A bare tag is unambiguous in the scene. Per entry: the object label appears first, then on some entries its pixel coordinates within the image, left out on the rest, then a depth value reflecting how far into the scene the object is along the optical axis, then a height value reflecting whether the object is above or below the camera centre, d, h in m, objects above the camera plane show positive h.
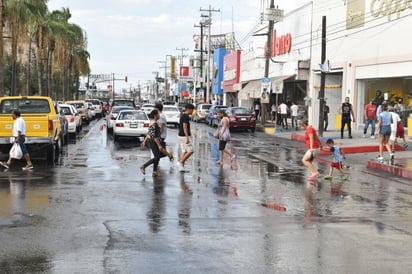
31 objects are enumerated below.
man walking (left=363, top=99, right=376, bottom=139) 25.84 -0.62
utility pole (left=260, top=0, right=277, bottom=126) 38.09 +3.00
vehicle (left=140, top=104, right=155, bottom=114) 46.86 -0.78
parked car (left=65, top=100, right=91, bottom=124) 40.22 -0.89
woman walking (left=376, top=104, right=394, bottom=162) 17.70 -0.75
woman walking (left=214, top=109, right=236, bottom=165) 17.52 -1.02
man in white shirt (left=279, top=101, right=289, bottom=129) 36.59 -0.73
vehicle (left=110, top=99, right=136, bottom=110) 42.86 -0.43
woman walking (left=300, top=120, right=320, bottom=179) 14.10 -1.09
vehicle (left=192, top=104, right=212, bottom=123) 47.79 -1.08
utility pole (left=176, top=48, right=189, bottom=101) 119.51 +4.70
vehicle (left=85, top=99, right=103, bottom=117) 56.83 -1.06
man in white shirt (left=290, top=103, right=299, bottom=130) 36.31 -0.78
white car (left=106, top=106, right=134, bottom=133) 30.33 -1.10
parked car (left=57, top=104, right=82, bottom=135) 27.89 -1.04
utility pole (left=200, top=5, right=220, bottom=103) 68.03 +7.61
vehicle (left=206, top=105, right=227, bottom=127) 40.19 -1.30
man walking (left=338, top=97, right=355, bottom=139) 25.98 -0.51
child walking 14.45 -1.40
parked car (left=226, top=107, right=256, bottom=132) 35.53 -1.20
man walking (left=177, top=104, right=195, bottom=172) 15.16 -0.99
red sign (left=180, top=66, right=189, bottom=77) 118.56 +5.65
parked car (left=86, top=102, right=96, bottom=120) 48.22 -1.34
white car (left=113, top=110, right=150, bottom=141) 25.55 -1.31
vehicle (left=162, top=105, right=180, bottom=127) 40.03 -1.17
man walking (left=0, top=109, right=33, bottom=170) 14.46 -0.93
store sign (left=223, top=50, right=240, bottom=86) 60.34 +3.43
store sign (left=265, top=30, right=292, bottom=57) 42.28 +4.34
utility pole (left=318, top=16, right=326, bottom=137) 27.29 +0.76
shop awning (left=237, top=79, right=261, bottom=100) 46.75 +0.79
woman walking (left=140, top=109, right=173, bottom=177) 14.13 -1.14
